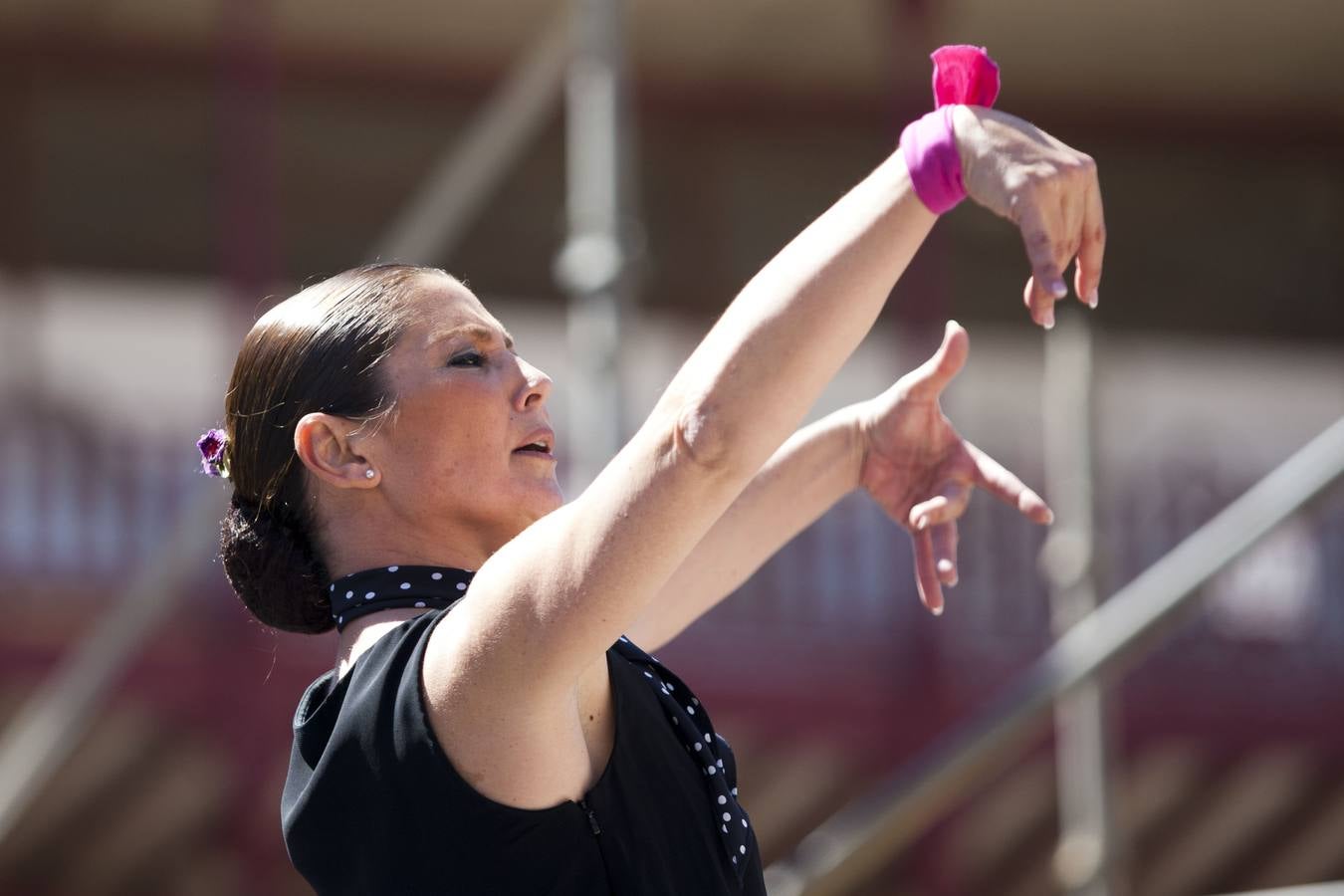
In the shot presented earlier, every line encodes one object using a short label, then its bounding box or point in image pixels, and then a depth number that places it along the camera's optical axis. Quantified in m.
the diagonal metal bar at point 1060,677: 6.00
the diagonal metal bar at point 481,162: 9.54
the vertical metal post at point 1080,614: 8.87
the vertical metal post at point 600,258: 8.30
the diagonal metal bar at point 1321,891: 5.21
